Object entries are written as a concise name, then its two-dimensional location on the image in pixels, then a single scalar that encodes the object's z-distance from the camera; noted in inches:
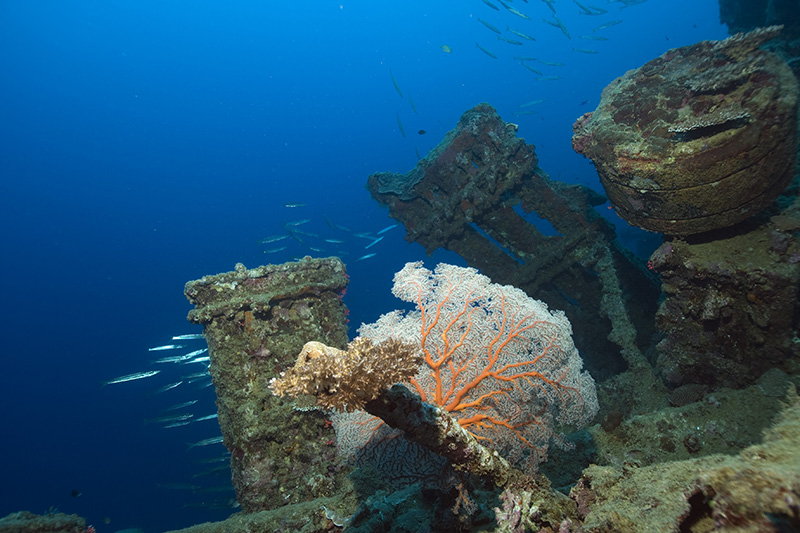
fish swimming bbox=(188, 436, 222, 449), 411.7
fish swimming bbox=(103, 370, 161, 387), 432.1
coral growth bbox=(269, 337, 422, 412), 83.7
